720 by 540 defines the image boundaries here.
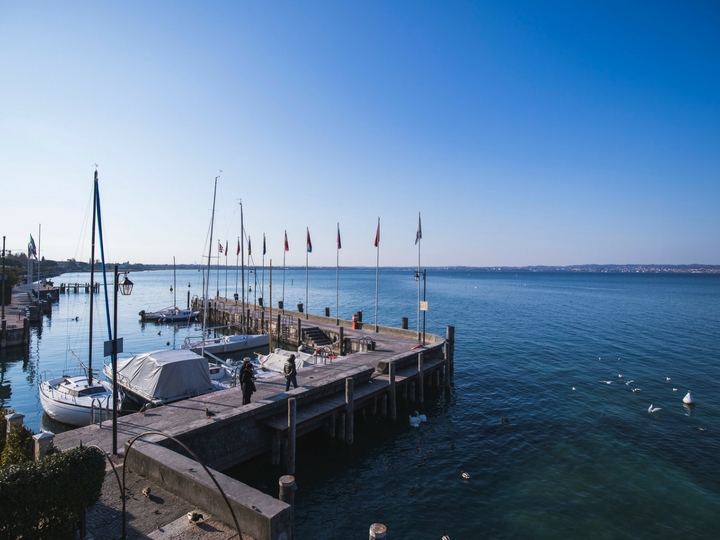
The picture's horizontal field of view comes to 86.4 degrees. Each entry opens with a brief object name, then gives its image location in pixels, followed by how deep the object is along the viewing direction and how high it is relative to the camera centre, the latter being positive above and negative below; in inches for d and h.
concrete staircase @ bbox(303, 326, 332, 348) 1387.8 -245.3
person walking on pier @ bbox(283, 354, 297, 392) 661.6 -175.0
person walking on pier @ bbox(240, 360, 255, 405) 594.2 -175.2
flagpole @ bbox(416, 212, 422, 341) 1168.7 +116.1
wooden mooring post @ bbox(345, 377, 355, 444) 650.2 -231.6
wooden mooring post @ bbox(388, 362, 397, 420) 767.7 -251.8
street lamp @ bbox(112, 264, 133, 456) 376.9 -115.3
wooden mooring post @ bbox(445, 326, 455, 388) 969.5 -219.9
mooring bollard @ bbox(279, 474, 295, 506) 326.6 -189.2
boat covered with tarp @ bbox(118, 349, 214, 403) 690.2 -198.3
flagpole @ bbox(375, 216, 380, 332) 1354.6 +113.1
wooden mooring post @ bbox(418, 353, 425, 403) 863.1 -241.1
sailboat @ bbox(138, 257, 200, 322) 2218.0 -264.9
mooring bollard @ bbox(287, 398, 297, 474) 543.8 -232.9
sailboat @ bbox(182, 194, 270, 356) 1334.9 -263.7
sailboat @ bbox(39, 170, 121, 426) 720.3 -247.6
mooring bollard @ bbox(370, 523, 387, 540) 286.4 -195.6
